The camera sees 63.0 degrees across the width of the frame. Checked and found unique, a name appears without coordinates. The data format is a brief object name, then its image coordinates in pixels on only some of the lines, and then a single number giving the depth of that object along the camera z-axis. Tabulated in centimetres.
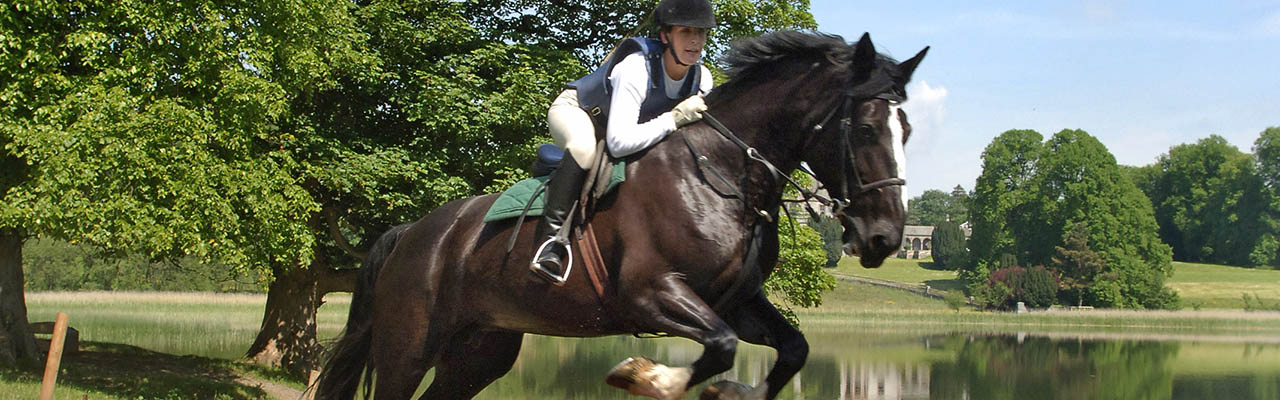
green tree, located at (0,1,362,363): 1383
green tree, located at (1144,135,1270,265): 9112
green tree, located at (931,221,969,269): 9225
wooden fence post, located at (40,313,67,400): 636
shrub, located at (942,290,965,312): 6800
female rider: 509
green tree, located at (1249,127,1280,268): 8906
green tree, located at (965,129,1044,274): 7950
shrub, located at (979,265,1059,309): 6681
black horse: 470
